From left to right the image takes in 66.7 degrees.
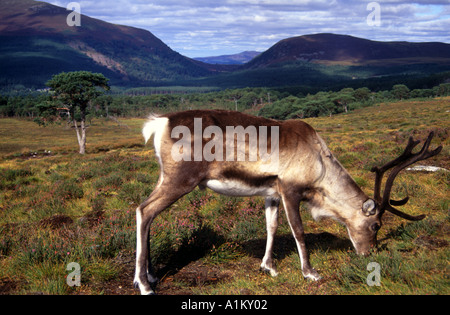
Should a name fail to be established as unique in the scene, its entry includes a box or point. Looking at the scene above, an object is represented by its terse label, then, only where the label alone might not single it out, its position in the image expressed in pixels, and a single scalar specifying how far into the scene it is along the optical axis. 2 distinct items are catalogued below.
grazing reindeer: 4.54
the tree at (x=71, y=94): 45.03
